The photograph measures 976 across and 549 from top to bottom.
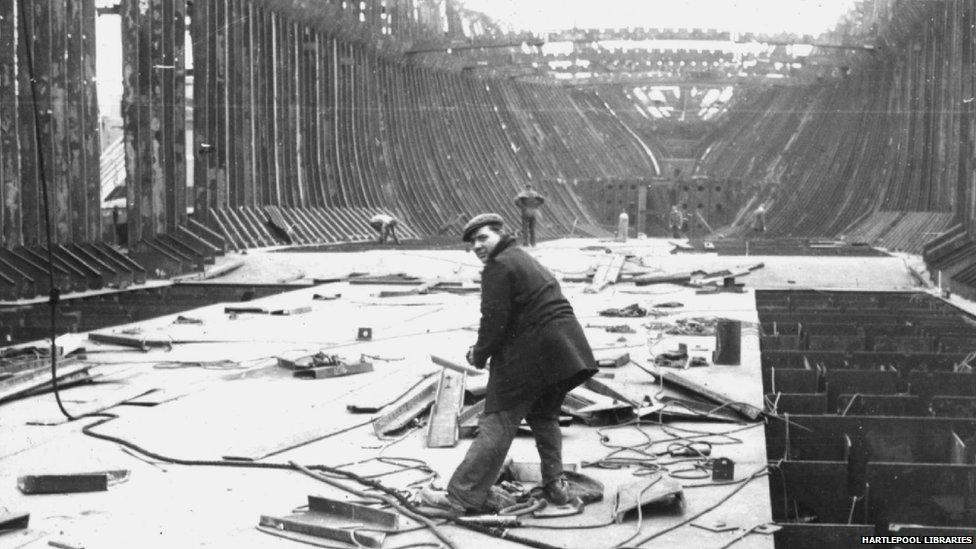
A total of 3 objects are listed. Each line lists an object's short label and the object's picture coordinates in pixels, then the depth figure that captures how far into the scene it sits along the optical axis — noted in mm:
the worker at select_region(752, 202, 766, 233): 42969
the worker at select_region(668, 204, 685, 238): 45531
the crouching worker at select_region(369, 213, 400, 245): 32094
